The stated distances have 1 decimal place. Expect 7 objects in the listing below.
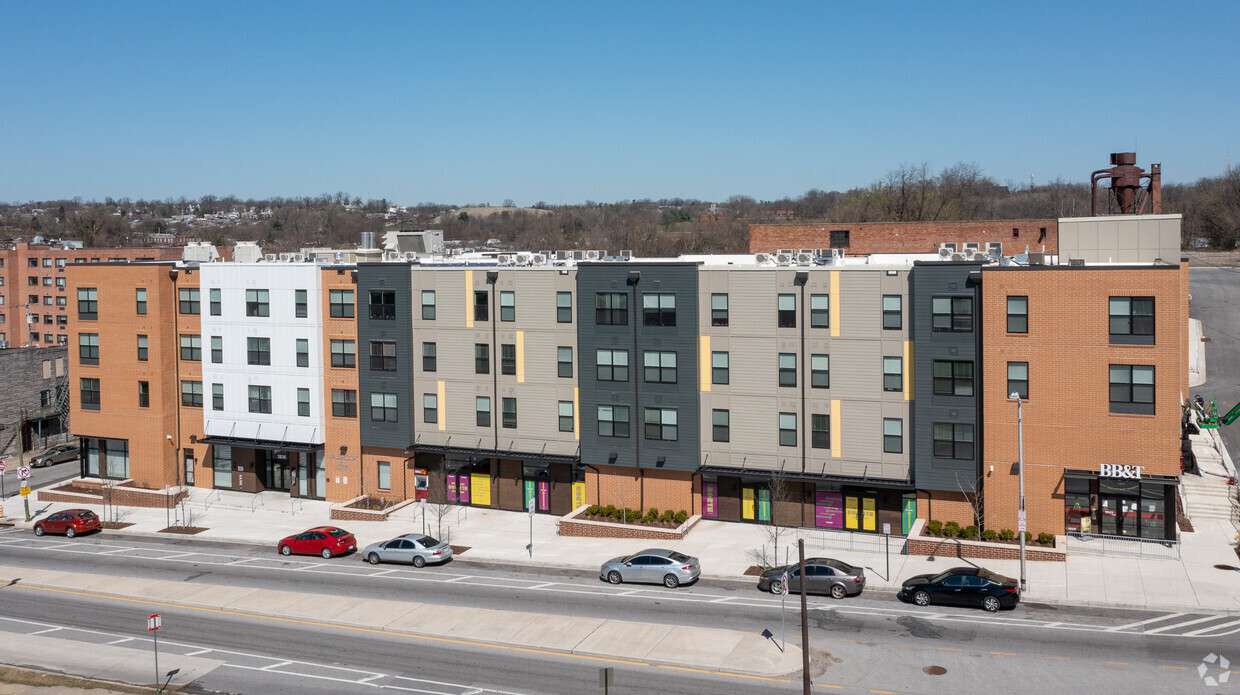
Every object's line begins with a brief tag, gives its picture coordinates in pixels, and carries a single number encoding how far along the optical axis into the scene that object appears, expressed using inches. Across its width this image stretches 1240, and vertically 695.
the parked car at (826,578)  1577.3
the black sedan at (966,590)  1487.5
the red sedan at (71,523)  2212.1
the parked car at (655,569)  1678.2
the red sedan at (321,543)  1947.6
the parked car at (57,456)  3070.9
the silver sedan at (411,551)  1867.6
